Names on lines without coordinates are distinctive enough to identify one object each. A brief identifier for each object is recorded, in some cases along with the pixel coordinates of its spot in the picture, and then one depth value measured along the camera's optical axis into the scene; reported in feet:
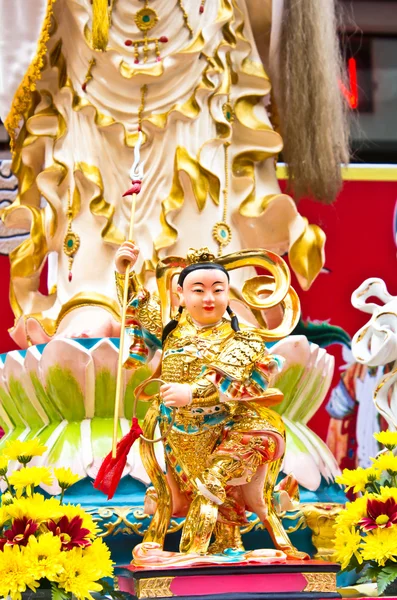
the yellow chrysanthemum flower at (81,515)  12.07
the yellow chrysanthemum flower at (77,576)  11.88
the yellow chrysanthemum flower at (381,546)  12.21
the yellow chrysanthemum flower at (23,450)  12.25
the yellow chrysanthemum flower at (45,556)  11.83
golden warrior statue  12.30
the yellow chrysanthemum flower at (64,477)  12.21
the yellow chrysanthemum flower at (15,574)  11.83
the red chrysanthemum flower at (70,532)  11.97
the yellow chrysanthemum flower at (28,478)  12.12
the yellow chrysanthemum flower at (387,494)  12.34
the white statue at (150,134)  14.12
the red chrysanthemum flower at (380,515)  12.26
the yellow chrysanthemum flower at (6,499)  12.15
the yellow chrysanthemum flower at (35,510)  12.02
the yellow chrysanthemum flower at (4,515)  12.06
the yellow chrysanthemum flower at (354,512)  12.37
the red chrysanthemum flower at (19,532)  11.94
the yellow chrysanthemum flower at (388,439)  12.59
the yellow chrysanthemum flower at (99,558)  11.98
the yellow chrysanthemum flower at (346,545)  12.38
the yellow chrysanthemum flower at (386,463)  12.47
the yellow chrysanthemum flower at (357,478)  12.49
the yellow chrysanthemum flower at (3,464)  12.29
